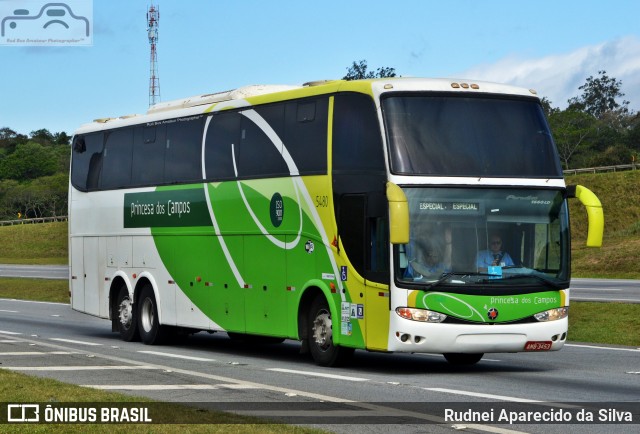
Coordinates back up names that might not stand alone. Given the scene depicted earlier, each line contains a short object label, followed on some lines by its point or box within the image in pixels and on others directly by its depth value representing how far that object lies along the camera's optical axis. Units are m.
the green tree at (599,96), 138.25
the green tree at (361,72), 69.50
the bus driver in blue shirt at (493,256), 16.30
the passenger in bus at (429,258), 16.14
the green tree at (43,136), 184.27
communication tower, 92.75
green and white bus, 16.17
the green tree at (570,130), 109.19
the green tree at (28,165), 153.25
